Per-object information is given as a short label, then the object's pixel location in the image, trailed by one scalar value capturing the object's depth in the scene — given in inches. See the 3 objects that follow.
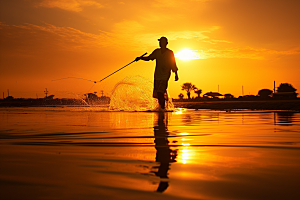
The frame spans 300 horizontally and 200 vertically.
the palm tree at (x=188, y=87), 5164.9
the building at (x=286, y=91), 3673.2
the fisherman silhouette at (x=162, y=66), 471.2
